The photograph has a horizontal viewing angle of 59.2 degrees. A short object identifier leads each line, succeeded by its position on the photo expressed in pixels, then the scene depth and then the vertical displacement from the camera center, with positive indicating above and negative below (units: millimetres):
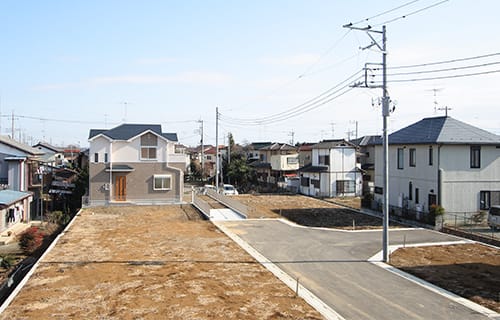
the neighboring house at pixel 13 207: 22062 -2781
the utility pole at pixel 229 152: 49531 +480
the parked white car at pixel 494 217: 19734 -2818
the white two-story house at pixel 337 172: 37406 -1408
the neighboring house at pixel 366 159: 39938 -348
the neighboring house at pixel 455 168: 21953 -643
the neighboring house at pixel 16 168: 27750 -715
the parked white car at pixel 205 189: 38481 -2941
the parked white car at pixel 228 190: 39766 -3149
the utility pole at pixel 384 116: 14555 +1311
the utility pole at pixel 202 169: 56434 -1661
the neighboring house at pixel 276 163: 48031 -791
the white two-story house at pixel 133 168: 30047 -820
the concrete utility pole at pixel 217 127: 38525 +2558
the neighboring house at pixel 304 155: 49344 +91
